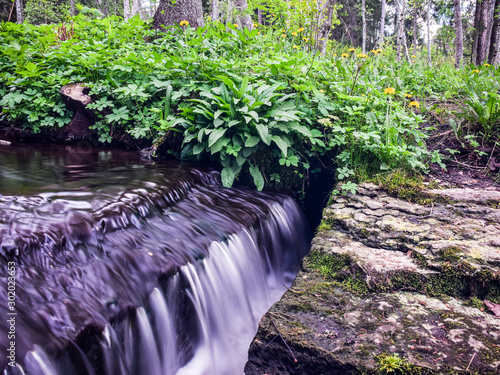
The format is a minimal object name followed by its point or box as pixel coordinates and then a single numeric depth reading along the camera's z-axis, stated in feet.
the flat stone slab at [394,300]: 5.74
